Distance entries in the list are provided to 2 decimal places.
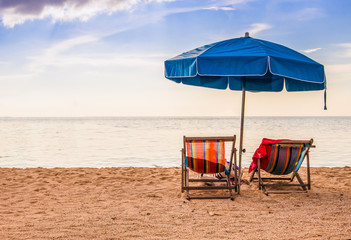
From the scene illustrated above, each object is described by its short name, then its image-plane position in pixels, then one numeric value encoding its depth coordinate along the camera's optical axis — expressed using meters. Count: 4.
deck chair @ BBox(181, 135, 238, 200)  4.91
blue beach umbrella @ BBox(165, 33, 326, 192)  4.34
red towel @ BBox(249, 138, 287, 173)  5.22
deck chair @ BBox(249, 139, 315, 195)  5.17
